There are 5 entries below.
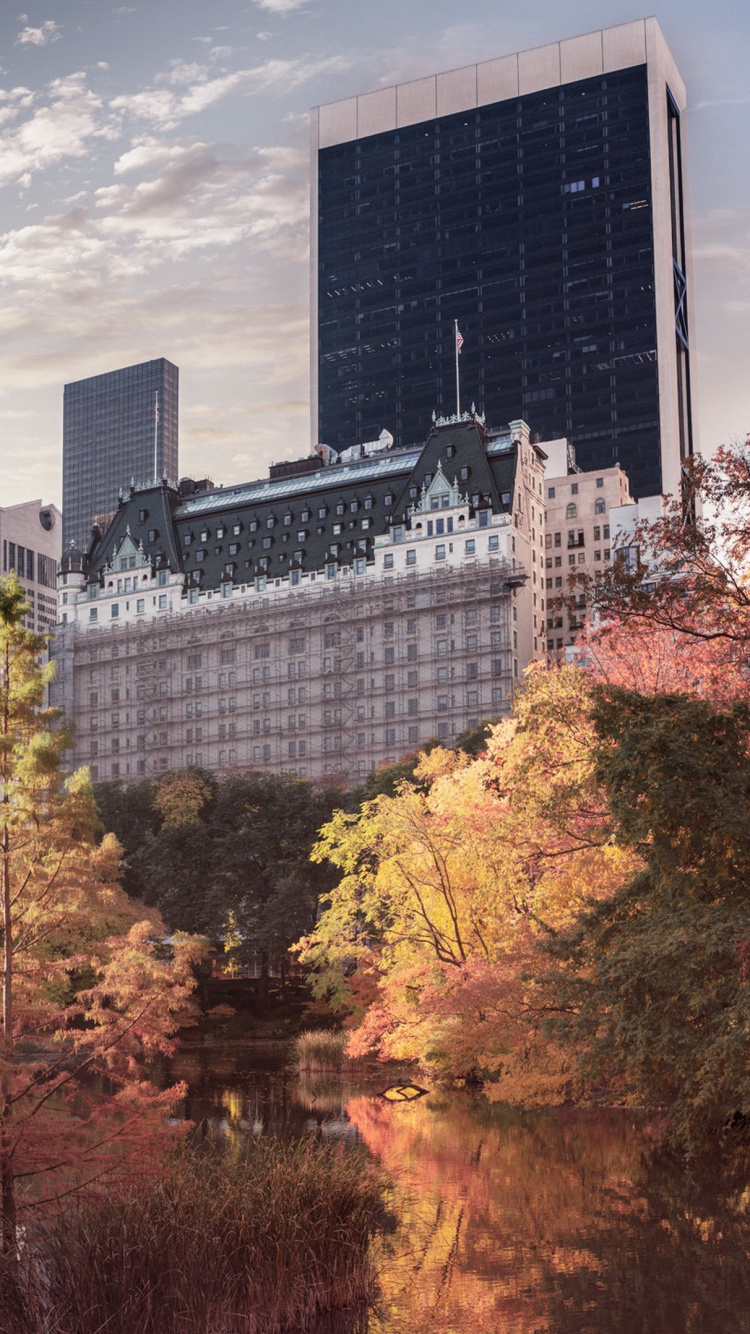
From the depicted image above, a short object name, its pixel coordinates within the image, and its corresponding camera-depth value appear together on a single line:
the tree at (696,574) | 28.14
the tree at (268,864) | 85.50
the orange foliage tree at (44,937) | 28.09
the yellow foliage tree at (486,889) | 40.81
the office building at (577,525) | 170.12
